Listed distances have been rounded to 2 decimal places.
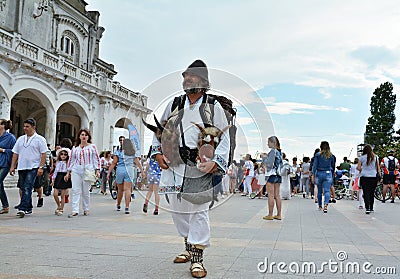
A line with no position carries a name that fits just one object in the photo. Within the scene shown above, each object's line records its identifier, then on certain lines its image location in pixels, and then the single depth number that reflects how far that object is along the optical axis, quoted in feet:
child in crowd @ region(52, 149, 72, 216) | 33.94
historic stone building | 68.69
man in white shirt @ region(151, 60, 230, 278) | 14.70
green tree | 209.87
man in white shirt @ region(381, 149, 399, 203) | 59.77
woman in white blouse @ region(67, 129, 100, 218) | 33.06
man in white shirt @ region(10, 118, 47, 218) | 30.95
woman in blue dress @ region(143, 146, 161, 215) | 30.16
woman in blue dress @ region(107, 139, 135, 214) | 33.73
